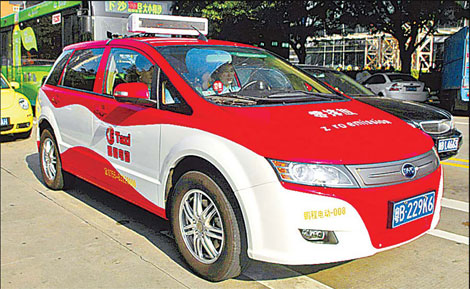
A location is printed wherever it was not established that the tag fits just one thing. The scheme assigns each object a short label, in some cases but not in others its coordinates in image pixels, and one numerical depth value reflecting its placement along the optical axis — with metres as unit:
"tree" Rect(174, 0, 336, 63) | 23.16
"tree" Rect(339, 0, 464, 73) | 19.89
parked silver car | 17.91
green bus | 10.51
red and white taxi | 2.93
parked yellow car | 9.05
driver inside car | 3.91
